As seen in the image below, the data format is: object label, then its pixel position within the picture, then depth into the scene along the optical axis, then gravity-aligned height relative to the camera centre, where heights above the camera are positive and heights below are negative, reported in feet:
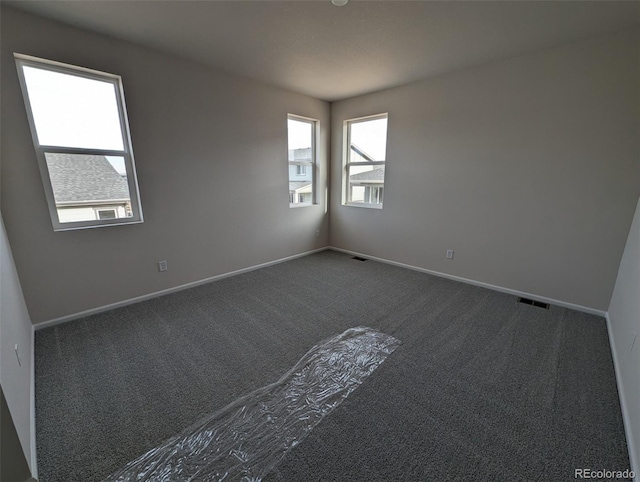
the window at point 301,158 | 13.94 +1.23
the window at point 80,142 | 7.42 +1.12
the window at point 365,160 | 13.56 +1.15
